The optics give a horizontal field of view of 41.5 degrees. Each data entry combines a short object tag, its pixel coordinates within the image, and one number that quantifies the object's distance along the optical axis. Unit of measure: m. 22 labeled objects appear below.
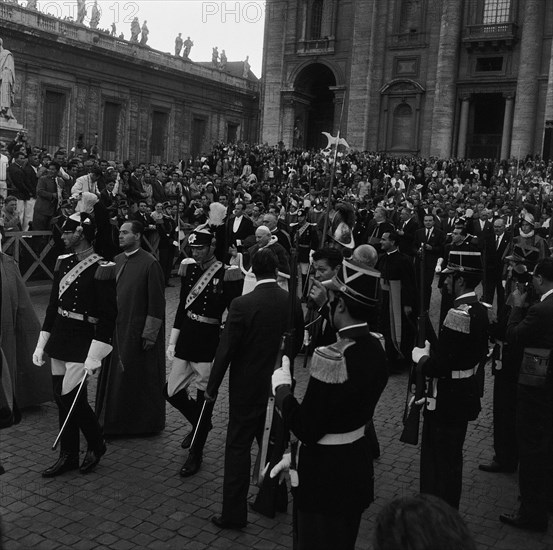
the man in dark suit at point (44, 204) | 15.77
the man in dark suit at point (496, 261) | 13.21
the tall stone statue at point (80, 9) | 40.28
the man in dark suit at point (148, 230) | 16.08
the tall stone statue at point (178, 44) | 47.59
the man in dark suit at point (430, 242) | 12.84
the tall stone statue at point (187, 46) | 47.94
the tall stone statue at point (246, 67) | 62.33
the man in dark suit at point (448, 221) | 16.48
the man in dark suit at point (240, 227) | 12.79
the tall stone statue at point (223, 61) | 55.21
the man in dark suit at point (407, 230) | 11.24
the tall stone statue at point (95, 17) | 41.14
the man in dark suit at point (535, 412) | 5.39
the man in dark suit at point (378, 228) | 11.43
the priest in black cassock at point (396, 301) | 9.45
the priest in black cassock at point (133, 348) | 6.84
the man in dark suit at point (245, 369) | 5.18
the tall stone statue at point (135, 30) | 43.66
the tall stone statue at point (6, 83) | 20.61
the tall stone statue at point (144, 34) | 44.39
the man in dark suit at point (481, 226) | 13.42
